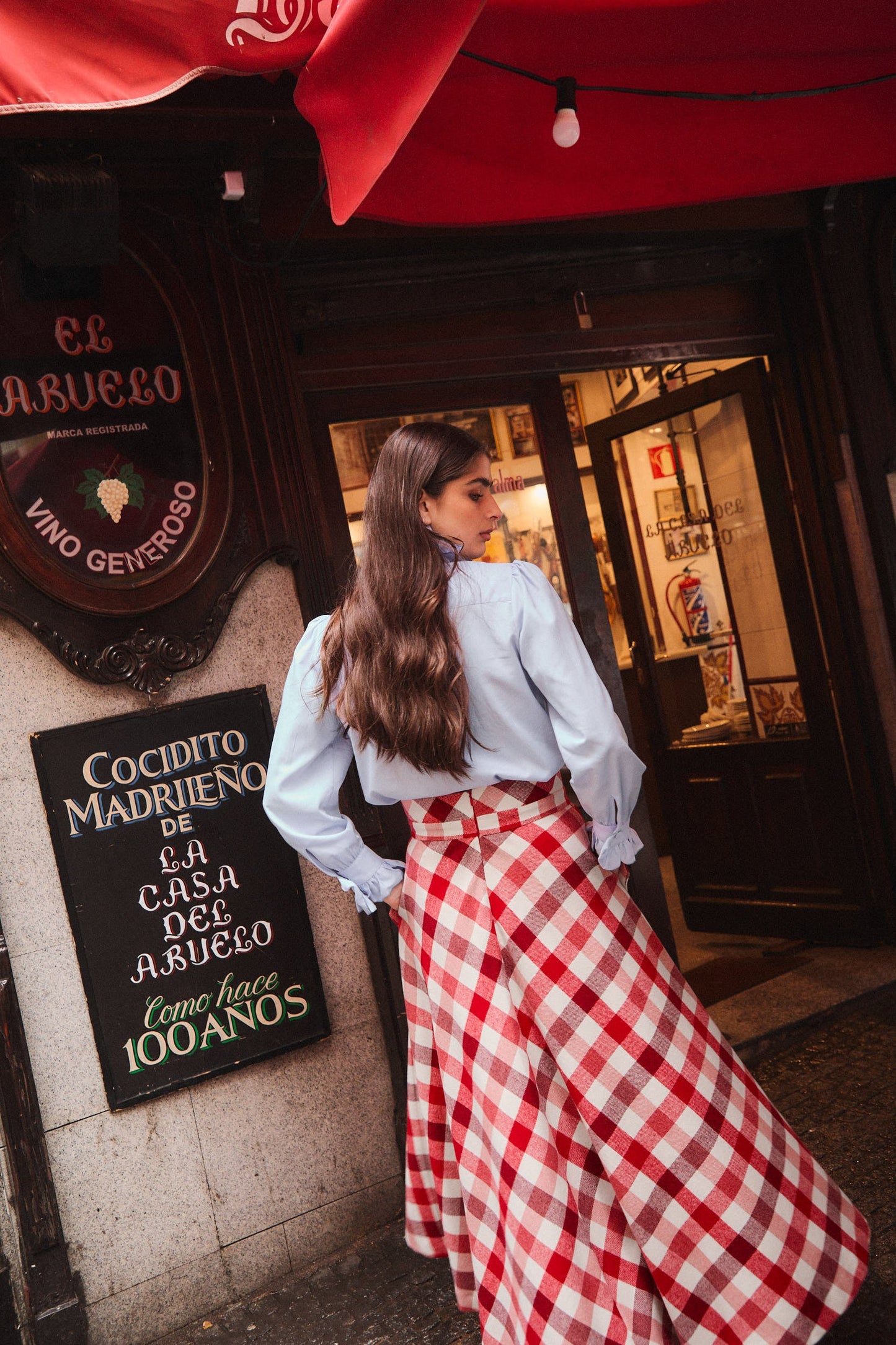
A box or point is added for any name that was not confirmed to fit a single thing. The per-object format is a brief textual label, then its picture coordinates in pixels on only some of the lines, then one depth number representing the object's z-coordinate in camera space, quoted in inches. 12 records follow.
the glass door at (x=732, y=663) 189.5
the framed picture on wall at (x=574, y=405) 248.8
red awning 87.3
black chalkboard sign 119.5
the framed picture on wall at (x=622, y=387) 219.1
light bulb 113.7
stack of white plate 209.8
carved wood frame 121.0
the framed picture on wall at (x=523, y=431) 162.2
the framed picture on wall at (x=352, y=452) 151.5
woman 83.0
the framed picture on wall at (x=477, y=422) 158.1
